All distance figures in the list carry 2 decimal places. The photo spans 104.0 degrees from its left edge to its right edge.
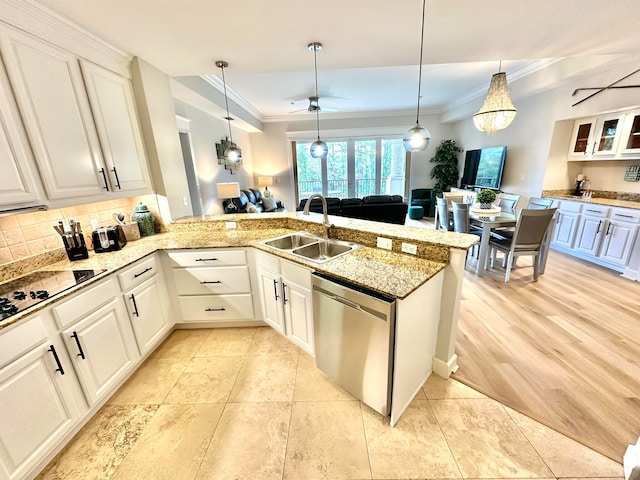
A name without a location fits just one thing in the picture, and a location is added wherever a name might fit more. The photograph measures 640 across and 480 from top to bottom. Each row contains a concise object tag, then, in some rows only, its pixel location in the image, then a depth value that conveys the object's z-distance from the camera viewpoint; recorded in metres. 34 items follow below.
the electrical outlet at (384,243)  1.88
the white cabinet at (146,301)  1.83
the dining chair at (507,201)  4.14
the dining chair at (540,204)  3.19
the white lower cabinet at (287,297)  1.83
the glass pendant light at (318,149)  4.55
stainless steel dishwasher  1.33
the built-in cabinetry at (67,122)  1.41
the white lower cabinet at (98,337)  1.41
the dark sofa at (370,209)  4.48
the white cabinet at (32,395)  1.14
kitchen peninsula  1.27
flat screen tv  5.12
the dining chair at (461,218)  3.36
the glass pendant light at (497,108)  2.70
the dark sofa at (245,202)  5.12
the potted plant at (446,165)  6.75
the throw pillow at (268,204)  6.47
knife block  1.82
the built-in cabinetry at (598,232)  3.17
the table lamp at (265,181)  7.12
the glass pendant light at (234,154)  4.27
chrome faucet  2.07
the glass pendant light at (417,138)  2.62
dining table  3.16
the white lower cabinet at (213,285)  2.21
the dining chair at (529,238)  2.89
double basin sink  2.09
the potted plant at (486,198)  3.57
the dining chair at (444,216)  3.85
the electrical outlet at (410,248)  1.74
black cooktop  1.25
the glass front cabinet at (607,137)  3.29
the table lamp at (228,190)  4.30
